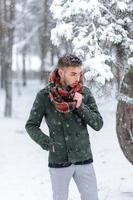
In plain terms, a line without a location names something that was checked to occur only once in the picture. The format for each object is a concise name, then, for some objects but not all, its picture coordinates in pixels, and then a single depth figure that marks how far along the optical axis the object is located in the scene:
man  4.25
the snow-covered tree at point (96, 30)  6.60
